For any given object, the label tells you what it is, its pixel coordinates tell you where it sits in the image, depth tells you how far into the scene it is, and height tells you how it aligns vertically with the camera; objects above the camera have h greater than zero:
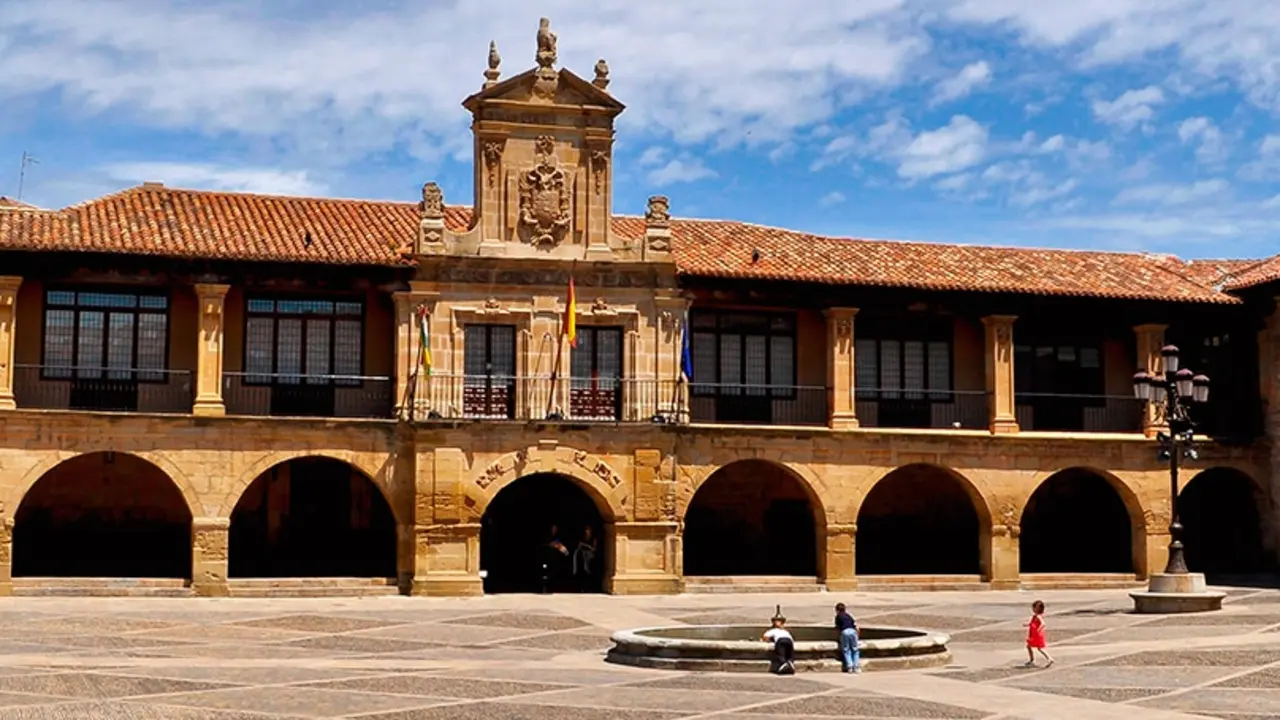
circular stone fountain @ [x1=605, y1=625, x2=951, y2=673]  23.20 -2.21
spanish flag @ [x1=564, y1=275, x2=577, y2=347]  35.38 +3.45
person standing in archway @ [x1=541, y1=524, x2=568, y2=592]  36.47 -1.48
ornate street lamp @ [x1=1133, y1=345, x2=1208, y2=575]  31.84 +1.72
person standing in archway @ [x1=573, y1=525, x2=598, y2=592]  37.03 -1.57
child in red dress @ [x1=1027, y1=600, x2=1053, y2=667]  23.75 -1.92
